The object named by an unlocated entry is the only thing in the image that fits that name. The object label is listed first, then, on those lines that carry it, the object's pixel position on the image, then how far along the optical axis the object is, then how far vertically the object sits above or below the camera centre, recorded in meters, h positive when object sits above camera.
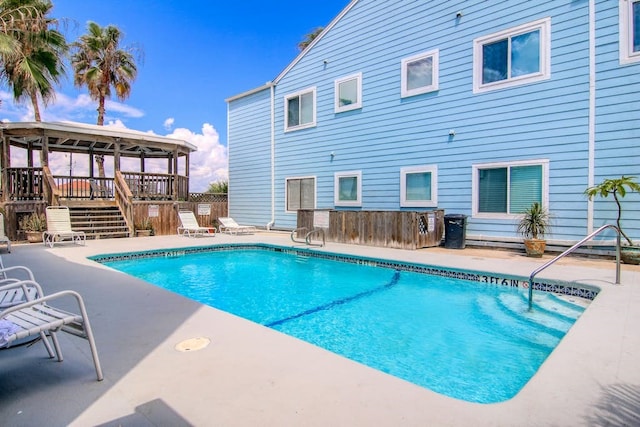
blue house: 7.20 +2.40
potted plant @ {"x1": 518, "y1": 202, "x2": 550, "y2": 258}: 7.49 -0.50
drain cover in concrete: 2.91 -1.20
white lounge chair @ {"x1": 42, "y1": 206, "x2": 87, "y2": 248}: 9.66 -0.67
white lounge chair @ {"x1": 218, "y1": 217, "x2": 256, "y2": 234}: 13.02 -0.93
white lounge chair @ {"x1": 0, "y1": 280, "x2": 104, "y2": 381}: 1.95 -0.73
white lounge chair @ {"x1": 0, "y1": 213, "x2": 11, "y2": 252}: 8.04 -0.81
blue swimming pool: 3.39 -1.56
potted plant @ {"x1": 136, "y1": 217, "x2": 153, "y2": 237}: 12.10 -0.86
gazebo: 11.23 +0.78
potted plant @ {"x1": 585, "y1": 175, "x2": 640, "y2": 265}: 6.32 +0.26
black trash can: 8.80 -0.65
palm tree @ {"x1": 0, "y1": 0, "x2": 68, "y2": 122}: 8.05 +4.10
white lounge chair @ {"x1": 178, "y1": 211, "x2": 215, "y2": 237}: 12.29 -0.83
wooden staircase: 11.32 -0.58
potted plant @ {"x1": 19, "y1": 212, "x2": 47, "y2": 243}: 10.42 -0.72
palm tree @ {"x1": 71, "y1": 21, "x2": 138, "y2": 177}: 18.36 +7.42
